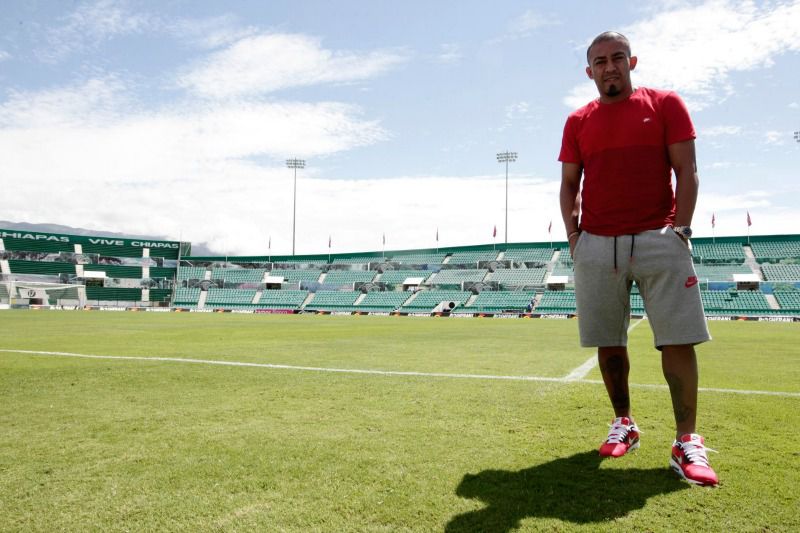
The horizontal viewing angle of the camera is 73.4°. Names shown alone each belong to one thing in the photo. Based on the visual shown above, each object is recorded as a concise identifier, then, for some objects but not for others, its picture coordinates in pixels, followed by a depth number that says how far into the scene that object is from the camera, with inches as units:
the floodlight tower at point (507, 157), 2586.1
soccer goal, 2260.1
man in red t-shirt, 113.7
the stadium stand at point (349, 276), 1934.1
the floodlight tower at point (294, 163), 2945.4
